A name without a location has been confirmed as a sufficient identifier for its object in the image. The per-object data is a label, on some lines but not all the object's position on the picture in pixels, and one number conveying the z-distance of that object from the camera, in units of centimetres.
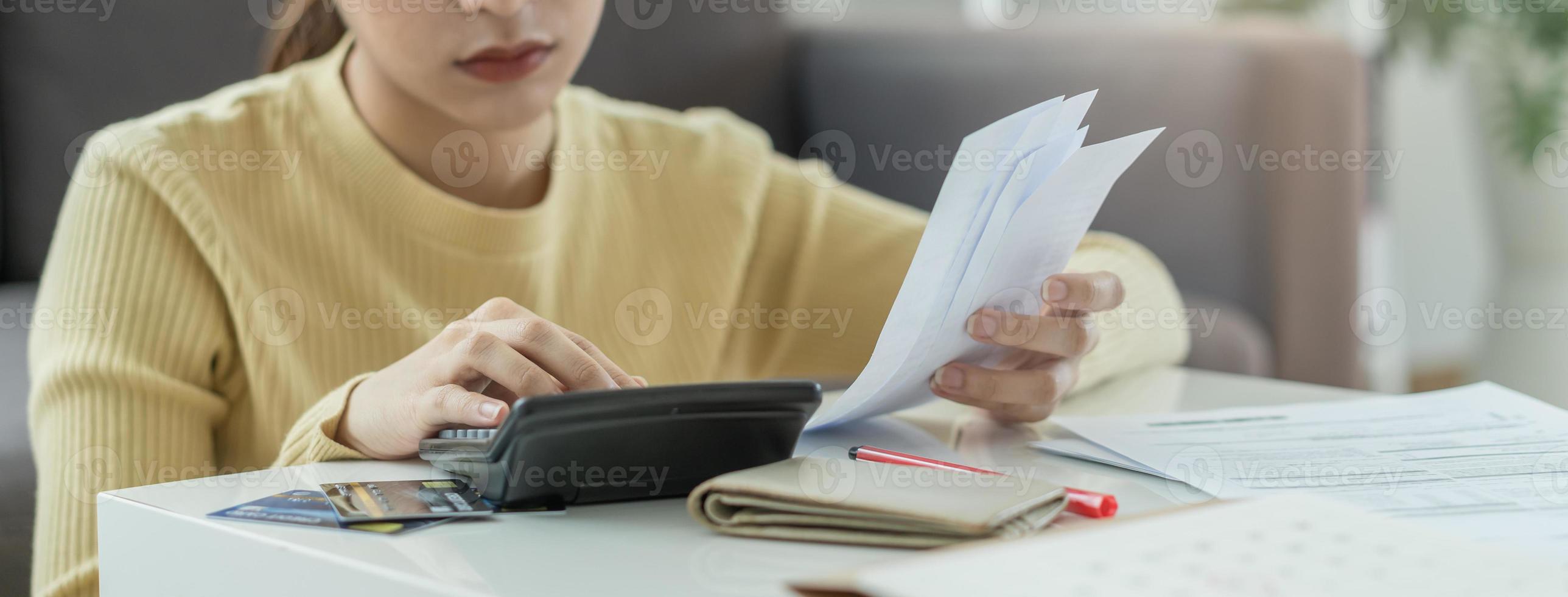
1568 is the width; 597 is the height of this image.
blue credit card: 126
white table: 120
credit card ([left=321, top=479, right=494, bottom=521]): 128
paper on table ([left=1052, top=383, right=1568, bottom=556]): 129
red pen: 128
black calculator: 127
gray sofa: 252
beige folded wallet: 122
